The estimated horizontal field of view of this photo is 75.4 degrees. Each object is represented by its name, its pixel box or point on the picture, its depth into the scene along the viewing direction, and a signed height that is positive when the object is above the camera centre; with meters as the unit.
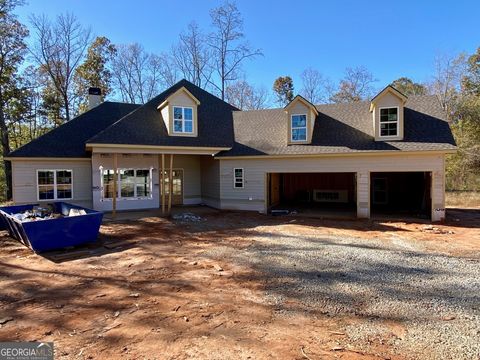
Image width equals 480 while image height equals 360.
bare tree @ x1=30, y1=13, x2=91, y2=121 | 28.06 +10.46
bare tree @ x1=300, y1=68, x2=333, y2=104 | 37.75 +9.87
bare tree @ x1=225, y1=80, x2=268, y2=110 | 35.84 +9.34
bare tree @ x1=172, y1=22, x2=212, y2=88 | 33.22 +12.32
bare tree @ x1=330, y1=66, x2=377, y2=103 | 36.75 +9.80
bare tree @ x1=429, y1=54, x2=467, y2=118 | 30.21 +9.17
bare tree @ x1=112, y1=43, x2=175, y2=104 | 33.79 +10.98
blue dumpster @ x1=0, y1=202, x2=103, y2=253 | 8.48 -1.50
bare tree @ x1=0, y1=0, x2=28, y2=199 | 22.59 +8.98
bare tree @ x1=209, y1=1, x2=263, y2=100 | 31.92 +12.75
